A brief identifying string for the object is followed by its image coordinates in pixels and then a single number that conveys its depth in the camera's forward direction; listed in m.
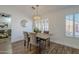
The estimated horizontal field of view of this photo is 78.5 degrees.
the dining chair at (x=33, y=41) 1.13
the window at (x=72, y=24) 1.07
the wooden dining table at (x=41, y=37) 1.11
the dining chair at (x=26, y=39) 1.10
